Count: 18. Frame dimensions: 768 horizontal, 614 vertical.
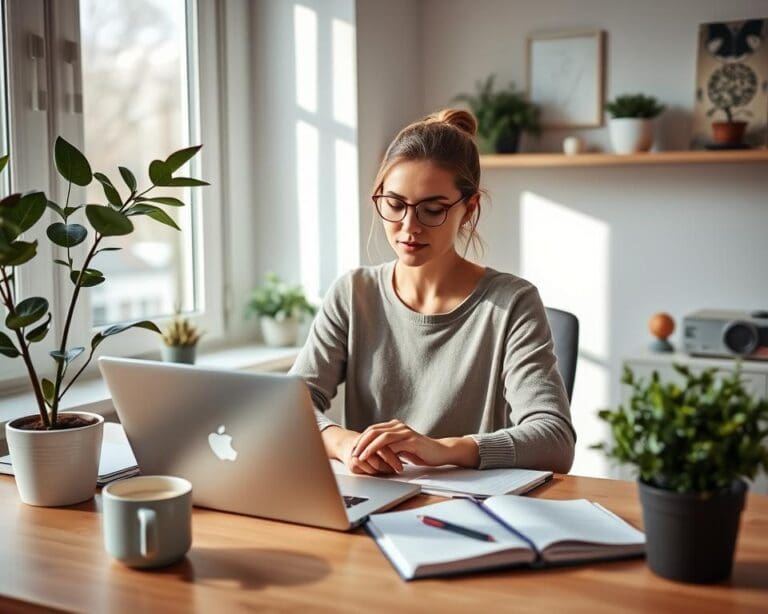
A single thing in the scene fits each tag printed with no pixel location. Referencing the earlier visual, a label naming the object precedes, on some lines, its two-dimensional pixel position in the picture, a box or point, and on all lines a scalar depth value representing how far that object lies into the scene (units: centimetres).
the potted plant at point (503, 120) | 319
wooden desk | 96
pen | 110
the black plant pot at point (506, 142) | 320
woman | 170
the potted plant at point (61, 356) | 127
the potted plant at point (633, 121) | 301
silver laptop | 115
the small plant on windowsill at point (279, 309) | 297
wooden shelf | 286
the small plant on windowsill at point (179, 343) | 245
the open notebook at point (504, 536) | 105
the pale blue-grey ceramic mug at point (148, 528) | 106
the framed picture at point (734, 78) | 295
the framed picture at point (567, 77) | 315
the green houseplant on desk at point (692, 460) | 96
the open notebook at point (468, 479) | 133
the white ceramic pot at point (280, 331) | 298
